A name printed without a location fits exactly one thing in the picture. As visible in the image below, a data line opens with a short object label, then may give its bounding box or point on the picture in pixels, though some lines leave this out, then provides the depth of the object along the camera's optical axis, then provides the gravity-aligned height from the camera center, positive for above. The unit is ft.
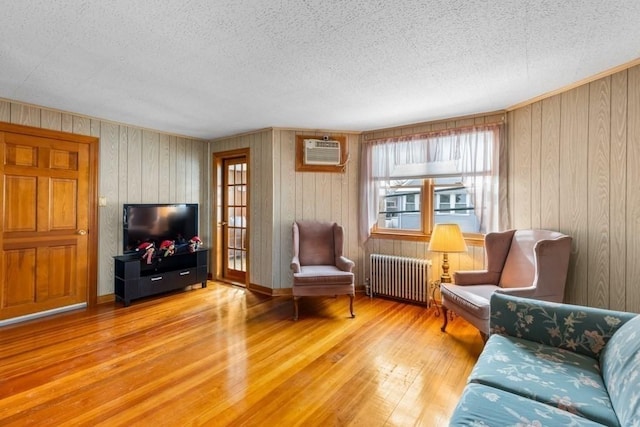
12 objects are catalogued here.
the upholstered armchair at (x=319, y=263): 10.69 -2.06
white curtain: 10.84 +2.06
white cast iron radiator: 11.85 -2.66
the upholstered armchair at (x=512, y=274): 7.90 -1.81
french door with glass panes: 14.89 -0.38
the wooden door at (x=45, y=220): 9.98 -0.38
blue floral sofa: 3.70 -2.44
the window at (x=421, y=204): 11.67 +0.35
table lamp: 10.32 -0.99
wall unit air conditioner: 13.20 +2.74
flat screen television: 12.53 -0.56
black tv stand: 11.90 -2.72
